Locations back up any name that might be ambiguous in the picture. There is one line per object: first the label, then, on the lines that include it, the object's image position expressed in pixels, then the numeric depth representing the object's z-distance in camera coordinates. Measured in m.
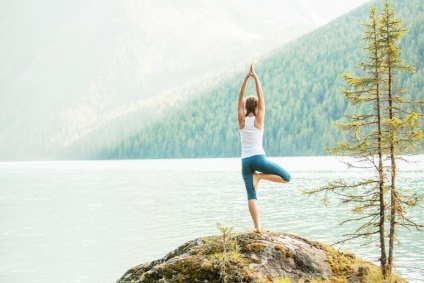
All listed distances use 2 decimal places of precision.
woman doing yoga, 11.16
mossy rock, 10.41
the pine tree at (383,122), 12.93
